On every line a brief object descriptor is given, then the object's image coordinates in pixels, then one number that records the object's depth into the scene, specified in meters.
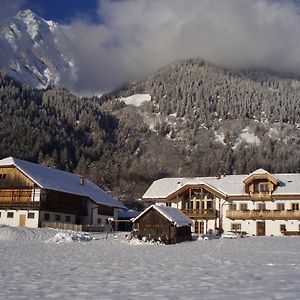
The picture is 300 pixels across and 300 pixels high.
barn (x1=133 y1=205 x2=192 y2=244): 46.62
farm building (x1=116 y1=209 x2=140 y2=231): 77.54
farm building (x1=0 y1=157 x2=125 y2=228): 60.81
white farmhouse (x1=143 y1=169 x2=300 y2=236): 61.22
